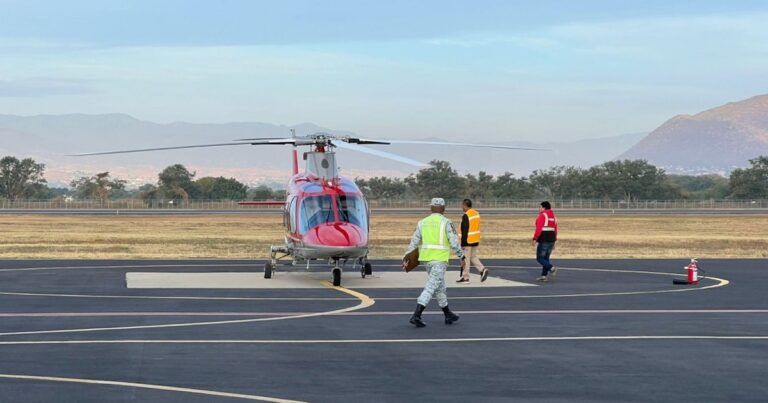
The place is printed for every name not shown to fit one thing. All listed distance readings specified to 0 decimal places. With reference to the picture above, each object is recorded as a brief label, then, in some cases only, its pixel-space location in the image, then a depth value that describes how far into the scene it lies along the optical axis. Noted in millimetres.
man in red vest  31219
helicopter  29047
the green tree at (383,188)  175500
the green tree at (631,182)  171250
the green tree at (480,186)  173612
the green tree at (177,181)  178125
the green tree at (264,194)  157188
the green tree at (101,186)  181175
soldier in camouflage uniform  20125
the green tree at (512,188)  171000
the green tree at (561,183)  176375
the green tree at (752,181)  163000
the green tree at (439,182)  180625
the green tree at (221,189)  178750
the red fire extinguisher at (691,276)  29891
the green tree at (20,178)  182375
